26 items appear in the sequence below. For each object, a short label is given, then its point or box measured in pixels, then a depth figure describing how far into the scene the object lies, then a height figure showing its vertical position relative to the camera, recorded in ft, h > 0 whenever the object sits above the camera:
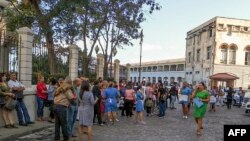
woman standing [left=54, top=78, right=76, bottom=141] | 19.77 -2.50
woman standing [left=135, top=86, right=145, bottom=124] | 30.88 -4.45
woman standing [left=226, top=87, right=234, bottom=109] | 53.61 -5.16
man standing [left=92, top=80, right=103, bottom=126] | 27.74 -3.27
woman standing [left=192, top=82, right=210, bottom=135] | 24.61 -3.15
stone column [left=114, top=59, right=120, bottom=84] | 64.00 +0.94
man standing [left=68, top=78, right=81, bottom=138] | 21.17 -3.42
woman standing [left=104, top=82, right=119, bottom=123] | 29.36 -3.51
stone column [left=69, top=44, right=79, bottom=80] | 37.81 +2.03
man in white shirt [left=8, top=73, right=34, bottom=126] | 23.57 -2.83
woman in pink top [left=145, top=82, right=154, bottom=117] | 36.70 -4.17
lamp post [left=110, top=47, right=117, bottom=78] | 62.90 +5.28
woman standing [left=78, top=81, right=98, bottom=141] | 19.78 -3.25
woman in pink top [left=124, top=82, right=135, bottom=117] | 34.03 -3.31
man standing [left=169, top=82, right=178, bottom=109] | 44.18 -3.84
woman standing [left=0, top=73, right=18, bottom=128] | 22.48 -2.84
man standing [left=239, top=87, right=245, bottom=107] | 60.83 -5.30
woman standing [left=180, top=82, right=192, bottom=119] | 37.56 -4.04
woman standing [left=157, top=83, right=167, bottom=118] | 36.78 -4.27
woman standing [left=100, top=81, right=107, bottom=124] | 29.56 -3.44
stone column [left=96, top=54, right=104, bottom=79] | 54.53 +1.46
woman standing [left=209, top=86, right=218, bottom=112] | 47.56 -5.41
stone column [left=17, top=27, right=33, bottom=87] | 27.16 +1.91
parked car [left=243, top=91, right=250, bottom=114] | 54.11 -5.49
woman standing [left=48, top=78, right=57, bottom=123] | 27.08 -2.06
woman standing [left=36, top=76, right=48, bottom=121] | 27.11 -2.66
